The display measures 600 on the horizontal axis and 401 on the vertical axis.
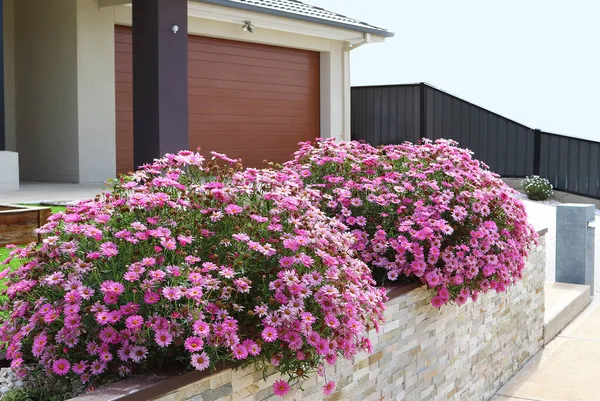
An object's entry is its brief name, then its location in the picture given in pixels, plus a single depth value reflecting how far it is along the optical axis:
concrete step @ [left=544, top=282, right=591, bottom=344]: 6.07
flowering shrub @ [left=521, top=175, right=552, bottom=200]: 16.11
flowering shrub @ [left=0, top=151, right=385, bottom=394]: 2.53
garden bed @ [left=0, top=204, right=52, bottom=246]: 5.88
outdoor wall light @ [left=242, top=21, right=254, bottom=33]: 14.15
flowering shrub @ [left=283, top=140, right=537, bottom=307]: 3.96
